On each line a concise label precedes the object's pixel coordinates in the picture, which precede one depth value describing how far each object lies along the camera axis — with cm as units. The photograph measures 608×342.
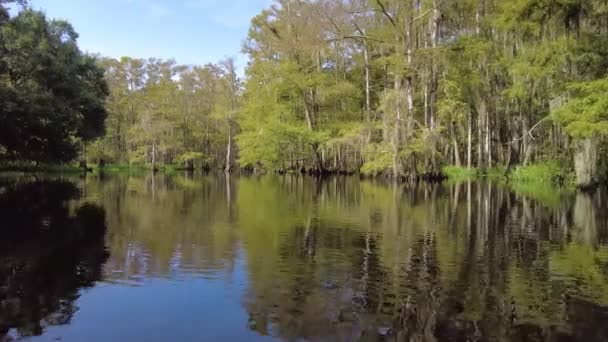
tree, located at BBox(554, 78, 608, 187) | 1867
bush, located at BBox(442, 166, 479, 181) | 3303
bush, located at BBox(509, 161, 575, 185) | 2634
